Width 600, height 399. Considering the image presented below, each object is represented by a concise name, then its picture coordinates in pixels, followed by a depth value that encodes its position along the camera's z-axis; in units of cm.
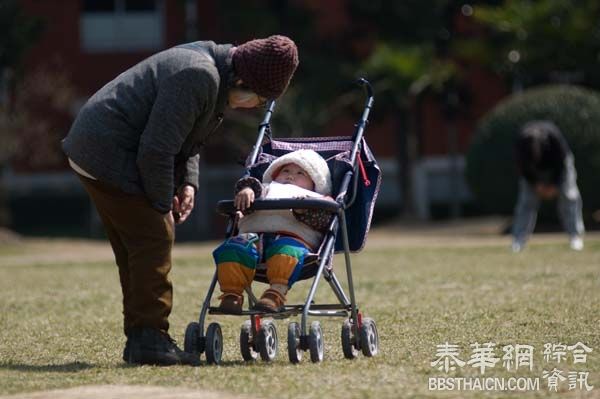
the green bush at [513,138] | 4744
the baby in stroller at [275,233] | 1603
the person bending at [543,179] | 3625
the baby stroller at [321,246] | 1582
